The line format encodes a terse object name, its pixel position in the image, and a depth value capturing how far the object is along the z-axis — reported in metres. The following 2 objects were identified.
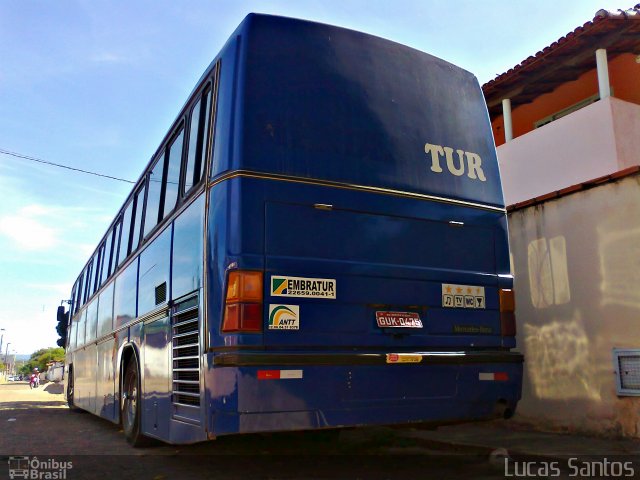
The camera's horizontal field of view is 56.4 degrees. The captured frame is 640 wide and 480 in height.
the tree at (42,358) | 113.72
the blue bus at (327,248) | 4.14
